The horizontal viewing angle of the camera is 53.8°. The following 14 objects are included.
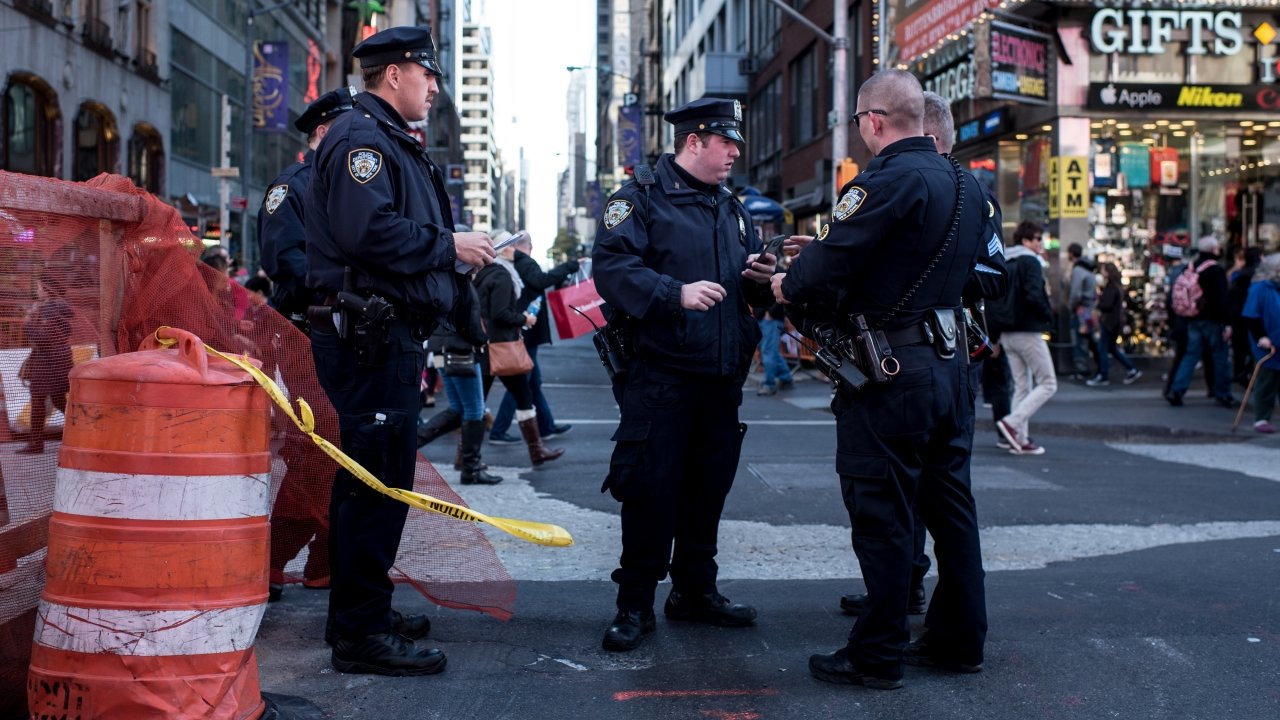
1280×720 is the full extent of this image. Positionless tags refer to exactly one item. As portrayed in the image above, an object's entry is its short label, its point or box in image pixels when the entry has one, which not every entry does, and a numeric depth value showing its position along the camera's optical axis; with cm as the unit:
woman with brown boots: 1000
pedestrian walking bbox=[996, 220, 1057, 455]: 1036
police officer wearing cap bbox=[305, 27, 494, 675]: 426
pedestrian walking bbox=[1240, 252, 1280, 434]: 1202
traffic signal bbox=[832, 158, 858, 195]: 2000
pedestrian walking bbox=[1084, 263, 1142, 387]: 1872
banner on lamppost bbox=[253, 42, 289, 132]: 3722
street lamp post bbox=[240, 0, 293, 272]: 3400
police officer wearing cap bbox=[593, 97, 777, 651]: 483
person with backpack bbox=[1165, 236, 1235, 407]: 1464
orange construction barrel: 337
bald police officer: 434
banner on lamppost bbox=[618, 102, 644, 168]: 6544
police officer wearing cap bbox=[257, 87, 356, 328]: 556
